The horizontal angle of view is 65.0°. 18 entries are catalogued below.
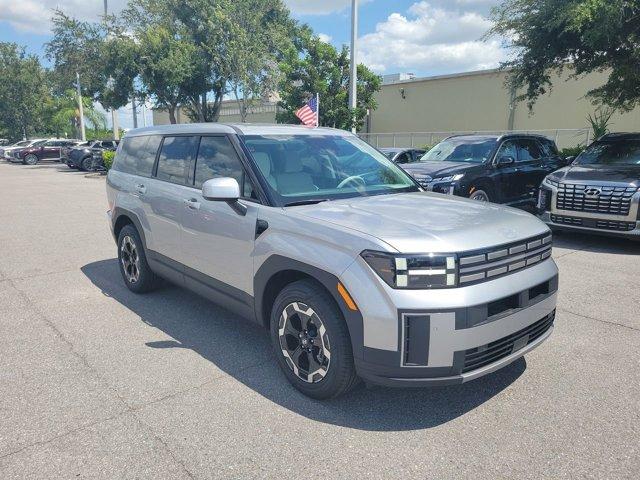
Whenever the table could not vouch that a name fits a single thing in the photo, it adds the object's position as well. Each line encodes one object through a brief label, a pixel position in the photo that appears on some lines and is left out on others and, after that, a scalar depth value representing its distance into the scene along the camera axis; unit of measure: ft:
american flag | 51.60
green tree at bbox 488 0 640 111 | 35.09
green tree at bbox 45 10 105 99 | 99.50
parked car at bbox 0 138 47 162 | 119.79
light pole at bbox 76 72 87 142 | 102.25
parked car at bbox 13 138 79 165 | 116.26
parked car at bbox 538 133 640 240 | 24.25
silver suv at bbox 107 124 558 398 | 9.15
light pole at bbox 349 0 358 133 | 52.34
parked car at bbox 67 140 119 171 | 90.74
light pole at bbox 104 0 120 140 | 106.05
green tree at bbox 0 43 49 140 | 158.10
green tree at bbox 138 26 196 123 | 83.15
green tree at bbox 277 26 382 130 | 75.87
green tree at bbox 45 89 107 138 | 182.91
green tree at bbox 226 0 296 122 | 85.30
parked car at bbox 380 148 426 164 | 50.97
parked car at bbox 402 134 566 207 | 28.53
